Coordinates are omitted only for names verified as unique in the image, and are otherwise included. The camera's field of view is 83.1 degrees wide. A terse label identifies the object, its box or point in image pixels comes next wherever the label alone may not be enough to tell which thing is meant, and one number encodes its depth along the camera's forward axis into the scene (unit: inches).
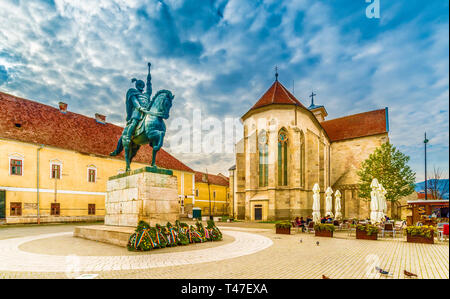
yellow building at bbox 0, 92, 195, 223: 901.2
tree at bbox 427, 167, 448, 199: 1720.5
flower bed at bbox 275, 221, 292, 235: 600.4
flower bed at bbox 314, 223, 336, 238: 540.4
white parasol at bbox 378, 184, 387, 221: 632.9
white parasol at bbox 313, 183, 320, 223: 731.4
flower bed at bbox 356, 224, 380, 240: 496.1
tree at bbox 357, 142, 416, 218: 1100.5
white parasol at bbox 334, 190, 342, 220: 881.4
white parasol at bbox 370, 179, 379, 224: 611.5
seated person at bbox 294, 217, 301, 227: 653.9
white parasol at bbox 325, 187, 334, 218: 834.2
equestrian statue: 422.6
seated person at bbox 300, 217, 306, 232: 635.6
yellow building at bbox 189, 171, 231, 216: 1950.1
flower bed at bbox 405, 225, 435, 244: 452.4
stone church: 1179.3
